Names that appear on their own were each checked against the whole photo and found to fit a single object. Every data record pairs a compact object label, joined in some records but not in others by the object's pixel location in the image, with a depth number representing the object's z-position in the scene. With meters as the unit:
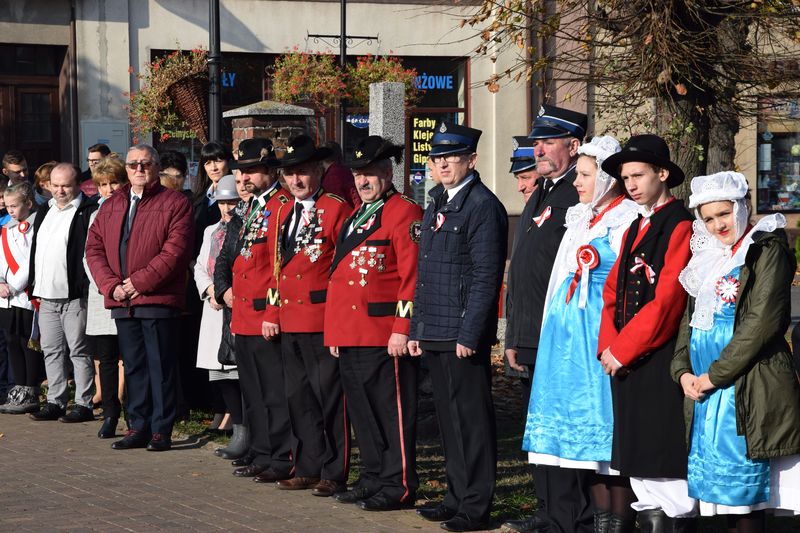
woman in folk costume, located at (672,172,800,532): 5.47
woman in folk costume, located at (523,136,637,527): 6.20
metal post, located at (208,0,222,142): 13.73
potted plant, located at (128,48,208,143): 16.19
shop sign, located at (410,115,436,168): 25.64
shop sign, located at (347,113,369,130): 23.89
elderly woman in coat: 9.47
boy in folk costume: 5.90
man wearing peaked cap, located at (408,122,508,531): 7.09
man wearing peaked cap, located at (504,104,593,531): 6.87
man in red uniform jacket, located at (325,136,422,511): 7.71
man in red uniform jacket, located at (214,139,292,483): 8.66
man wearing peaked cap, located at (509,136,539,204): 7.74
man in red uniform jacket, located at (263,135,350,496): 8.17
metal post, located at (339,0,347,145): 23.25
